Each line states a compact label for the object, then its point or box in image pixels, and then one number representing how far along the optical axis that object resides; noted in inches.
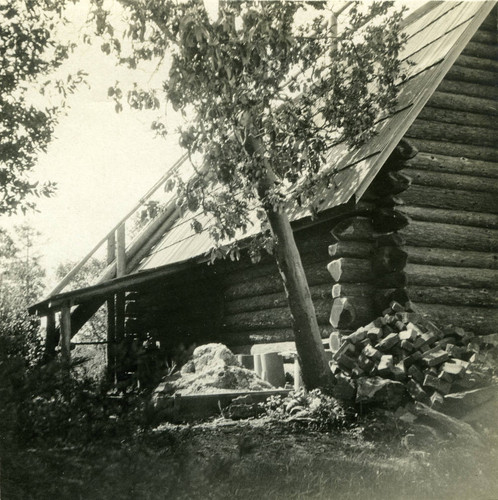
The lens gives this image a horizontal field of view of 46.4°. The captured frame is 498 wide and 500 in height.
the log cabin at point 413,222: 288.4
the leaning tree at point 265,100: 231.0
